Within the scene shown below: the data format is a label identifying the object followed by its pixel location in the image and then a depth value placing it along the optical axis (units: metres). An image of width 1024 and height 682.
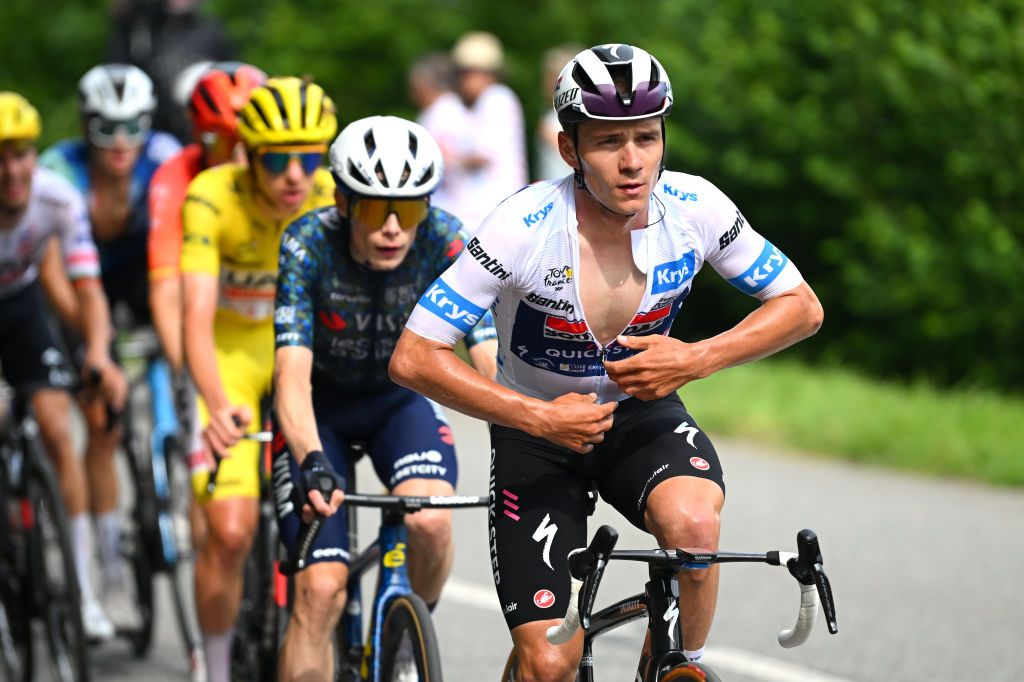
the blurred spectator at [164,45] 26.97
